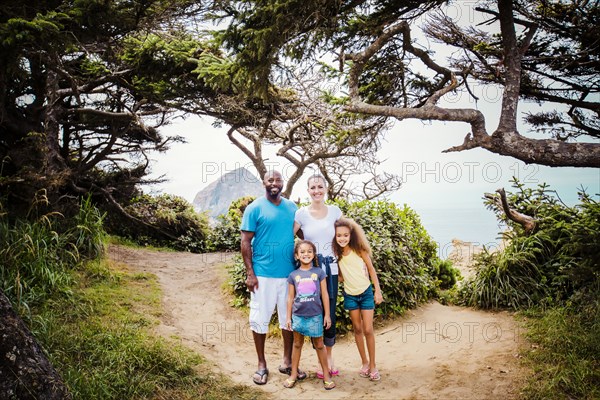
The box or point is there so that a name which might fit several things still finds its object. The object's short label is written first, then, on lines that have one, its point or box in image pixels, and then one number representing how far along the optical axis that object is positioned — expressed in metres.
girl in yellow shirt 4.98
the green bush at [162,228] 14.48
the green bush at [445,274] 9.93
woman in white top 4.96
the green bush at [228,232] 13.95
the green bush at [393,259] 7.21
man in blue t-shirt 4.94
